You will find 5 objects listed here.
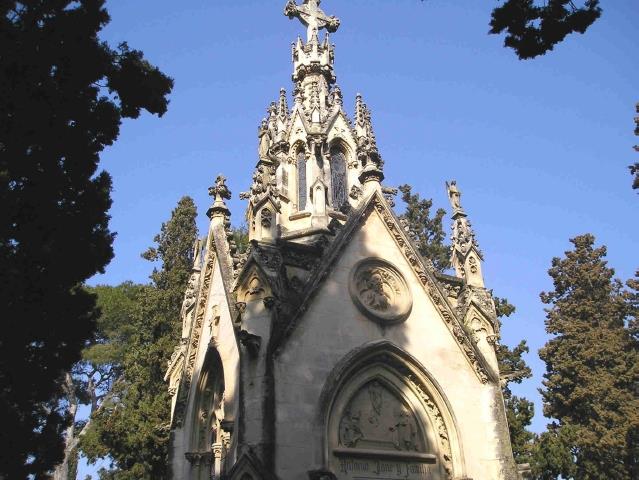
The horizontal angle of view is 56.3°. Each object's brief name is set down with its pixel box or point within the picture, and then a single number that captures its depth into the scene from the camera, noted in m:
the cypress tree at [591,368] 24.28
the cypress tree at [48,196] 8.45
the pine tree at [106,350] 40.62
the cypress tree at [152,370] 20.84
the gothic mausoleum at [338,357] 11.23
